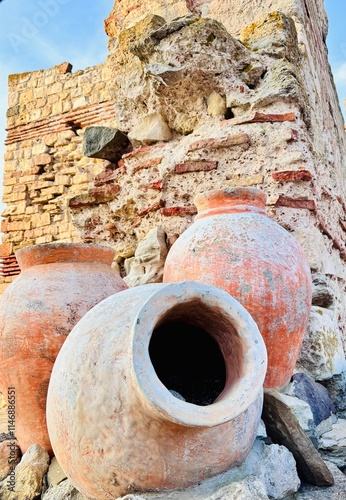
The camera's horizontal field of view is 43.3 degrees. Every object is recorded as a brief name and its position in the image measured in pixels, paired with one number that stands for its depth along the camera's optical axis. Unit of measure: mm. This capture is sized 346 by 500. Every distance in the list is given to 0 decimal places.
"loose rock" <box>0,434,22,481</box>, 1564
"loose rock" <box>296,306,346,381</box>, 1914
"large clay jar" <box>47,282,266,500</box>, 899
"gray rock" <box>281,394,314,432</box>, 1397
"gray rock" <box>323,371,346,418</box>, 1956
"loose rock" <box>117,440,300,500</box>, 914
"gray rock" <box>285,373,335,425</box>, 1691
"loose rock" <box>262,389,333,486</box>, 1213
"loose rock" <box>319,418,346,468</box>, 1423
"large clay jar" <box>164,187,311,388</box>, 1513
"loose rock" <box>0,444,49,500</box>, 1348
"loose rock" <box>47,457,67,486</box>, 1335
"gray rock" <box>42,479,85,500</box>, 1152
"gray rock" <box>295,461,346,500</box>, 1147
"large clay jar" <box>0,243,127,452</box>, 1521
